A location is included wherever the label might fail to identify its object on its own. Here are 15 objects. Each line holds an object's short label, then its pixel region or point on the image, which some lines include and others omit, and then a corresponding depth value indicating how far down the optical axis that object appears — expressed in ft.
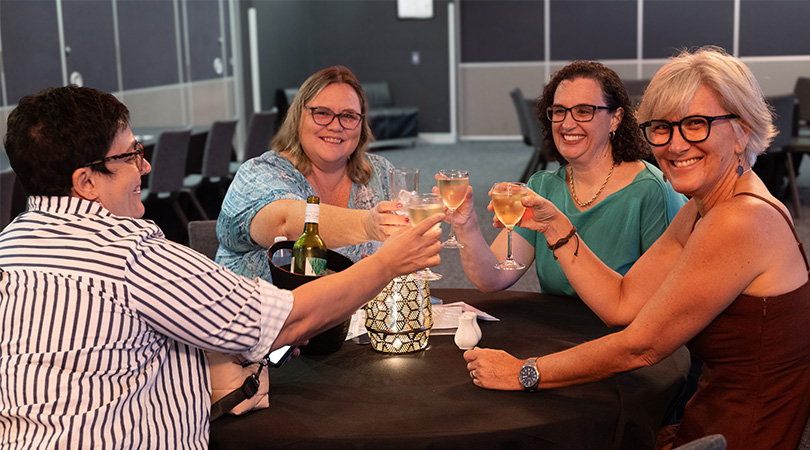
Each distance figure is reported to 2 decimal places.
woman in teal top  8.18
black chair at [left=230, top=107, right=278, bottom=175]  22.93
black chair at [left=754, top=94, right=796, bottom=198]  21.71
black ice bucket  5.92
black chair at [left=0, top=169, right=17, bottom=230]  13.83
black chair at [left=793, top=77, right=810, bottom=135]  27.96
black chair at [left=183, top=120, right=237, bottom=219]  20.97
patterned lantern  5.95
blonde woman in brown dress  5.27
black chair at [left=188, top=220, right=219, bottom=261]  9.46
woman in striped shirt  4.31
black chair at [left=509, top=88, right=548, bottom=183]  25.36
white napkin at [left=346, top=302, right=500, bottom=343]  6.61
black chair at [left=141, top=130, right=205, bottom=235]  18.37
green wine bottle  5.92
